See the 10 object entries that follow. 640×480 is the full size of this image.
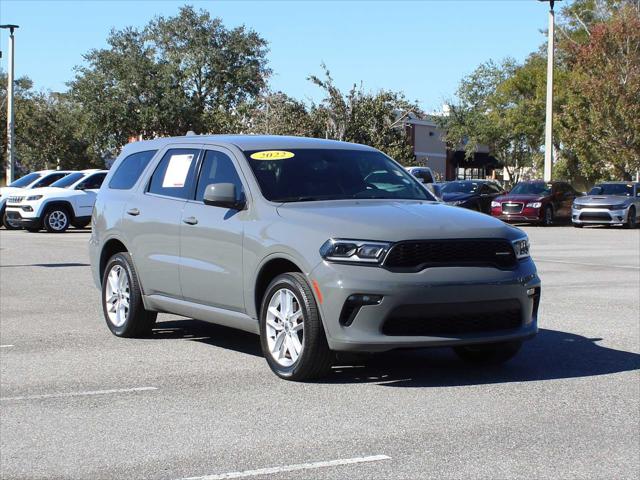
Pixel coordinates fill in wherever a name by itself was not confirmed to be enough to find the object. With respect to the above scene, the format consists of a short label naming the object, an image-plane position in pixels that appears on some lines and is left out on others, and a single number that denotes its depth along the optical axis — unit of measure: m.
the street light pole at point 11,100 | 44.06
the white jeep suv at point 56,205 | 29.34
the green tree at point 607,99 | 44.56
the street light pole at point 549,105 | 40.81
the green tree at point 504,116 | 65.00
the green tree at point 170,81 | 65.50
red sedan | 36.34
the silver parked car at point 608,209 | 35.09
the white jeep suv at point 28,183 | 31.55
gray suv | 7.31
